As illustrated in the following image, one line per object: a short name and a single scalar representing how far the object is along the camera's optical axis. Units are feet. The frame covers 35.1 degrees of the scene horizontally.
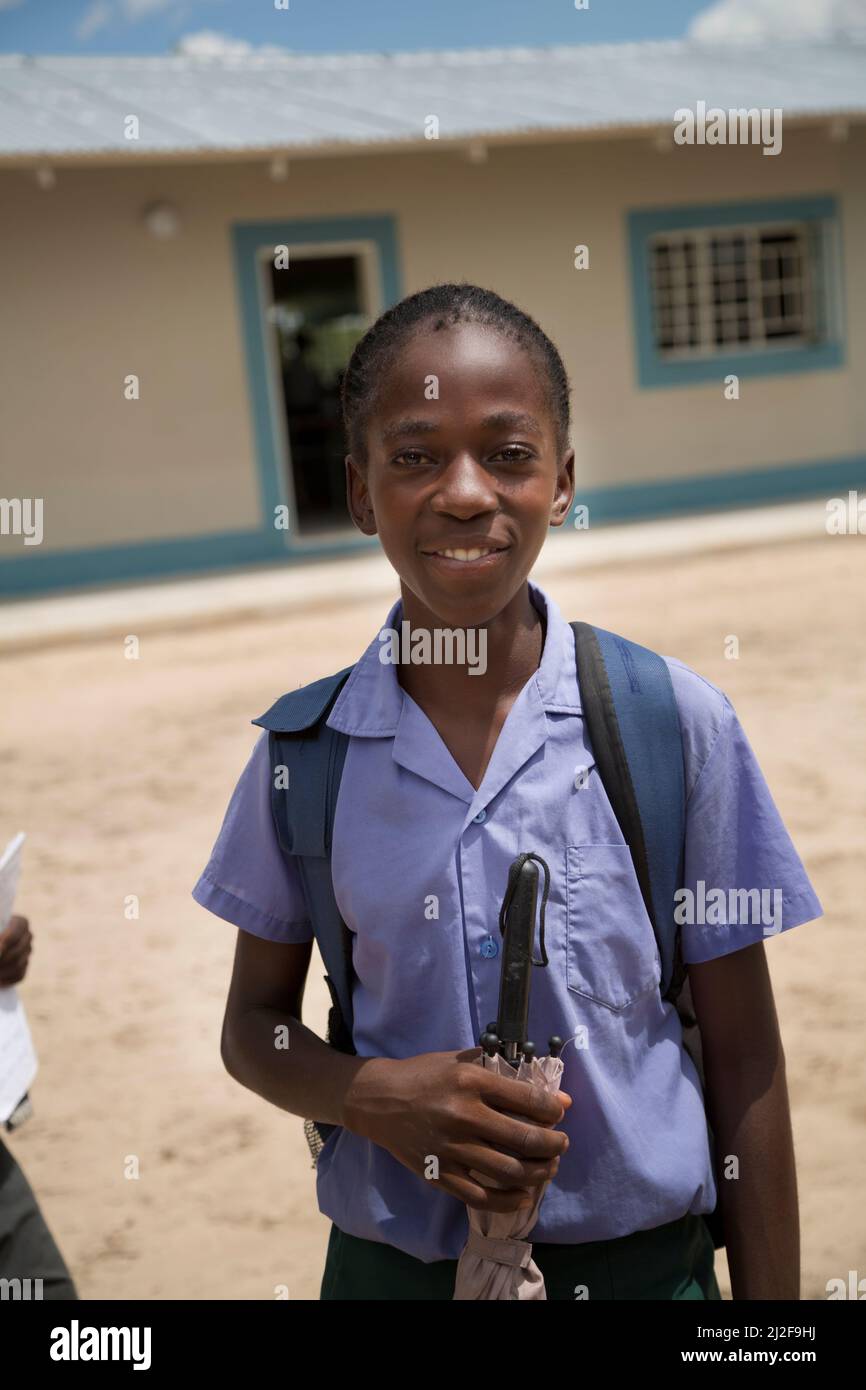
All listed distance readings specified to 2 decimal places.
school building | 33.65
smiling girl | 4.13
